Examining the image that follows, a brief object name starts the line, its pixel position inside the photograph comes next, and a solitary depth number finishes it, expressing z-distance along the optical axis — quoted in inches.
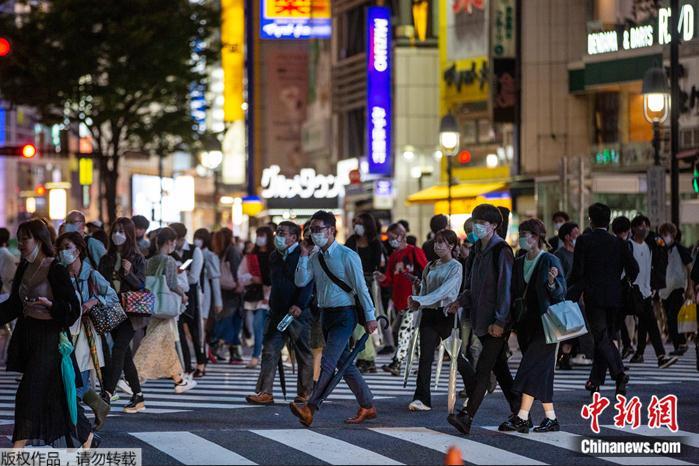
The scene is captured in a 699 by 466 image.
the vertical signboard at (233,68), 3777.1
